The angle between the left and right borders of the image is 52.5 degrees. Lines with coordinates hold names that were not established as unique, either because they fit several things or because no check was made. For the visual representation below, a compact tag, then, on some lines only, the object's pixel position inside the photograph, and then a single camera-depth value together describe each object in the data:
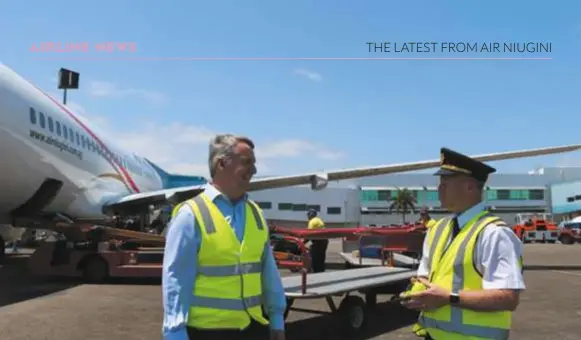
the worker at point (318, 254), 13.02
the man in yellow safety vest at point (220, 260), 2.72
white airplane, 11.18
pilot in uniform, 2.64
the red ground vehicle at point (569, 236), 43.56
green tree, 93.94
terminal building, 90.49
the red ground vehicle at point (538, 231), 44.59
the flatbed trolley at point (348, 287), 6.77
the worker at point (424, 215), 13.41
